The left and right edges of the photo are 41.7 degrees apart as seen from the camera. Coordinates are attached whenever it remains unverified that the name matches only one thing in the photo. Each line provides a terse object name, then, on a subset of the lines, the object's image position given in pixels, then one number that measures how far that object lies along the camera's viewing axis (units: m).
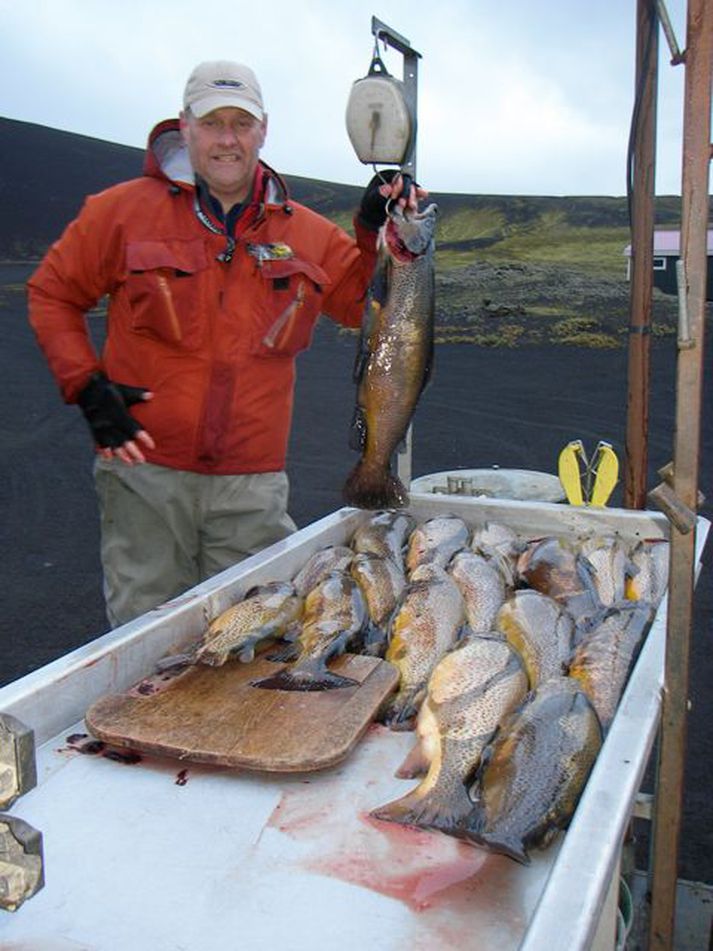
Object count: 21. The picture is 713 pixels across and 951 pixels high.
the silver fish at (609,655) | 2.62
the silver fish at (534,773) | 2.04
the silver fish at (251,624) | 2.83
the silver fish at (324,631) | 2.68
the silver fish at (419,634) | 2.66
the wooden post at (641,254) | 3.82
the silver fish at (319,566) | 3.40
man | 3.78
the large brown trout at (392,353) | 3.03
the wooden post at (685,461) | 2.29
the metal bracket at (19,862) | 1.45
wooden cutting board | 2.30
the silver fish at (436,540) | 3.67
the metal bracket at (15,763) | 1.46
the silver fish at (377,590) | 3.03
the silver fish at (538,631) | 2.81
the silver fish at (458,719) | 2.14
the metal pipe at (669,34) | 2.40
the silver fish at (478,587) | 3.14
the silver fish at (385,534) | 3.81
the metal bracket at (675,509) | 2.44
